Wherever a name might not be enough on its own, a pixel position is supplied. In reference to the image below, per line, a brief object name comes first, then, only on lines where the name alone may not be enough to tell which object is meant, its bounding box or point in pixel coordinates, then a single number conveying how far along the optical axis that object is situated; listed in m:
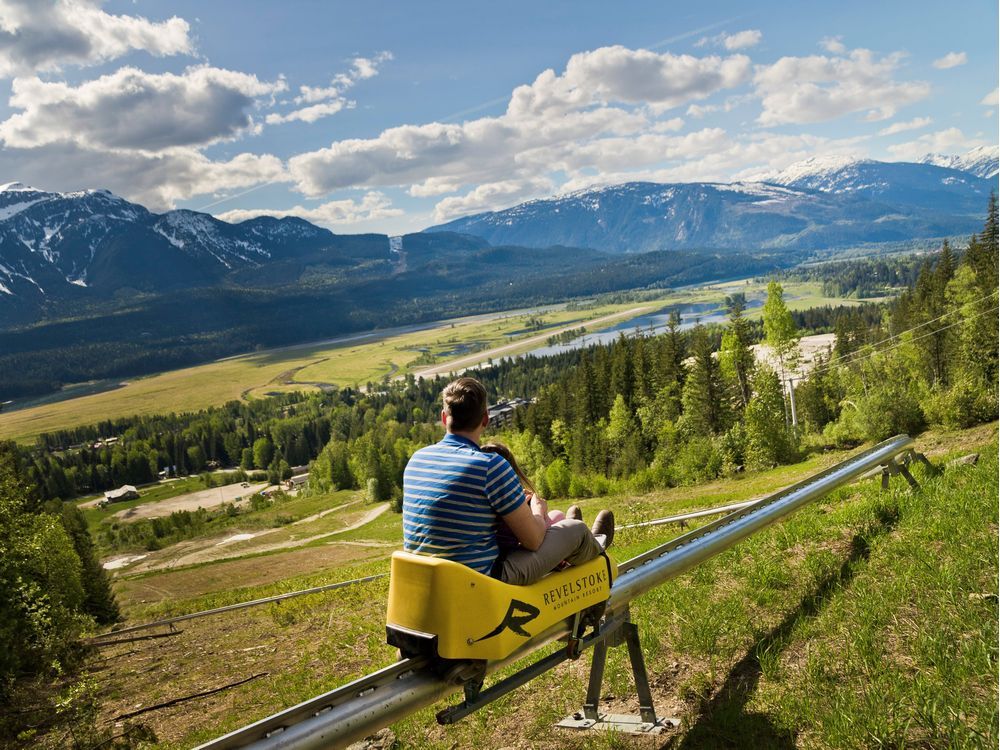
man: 3.77
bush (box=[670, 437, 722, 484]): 39.44
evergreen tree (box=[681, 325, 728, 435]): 52.78
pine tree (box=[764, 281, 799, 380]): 53.28
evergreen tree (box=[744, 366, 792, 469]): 37.00
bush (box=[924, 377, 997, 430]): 24.94
